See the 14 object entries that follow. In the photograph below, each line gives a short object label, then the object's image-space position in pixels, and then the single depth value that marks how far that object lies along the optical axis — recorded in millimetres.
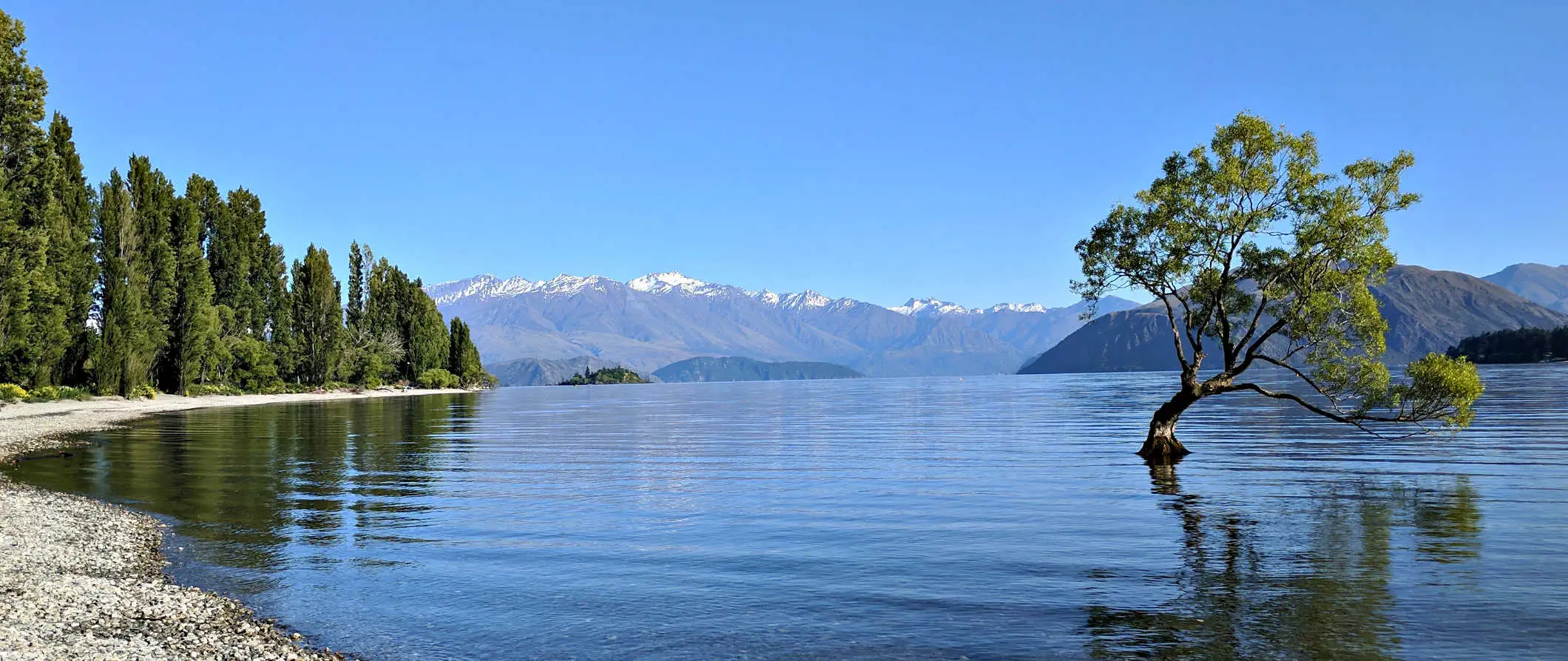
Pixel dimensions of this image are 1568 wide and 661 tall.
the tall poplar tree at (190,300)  104938
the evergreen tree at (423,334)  178125
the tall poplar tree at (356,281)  166000
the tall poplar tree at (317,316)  143625
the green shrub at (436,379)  181375
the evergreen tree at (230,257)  117438
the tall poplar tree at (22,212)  62094
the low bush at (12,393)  78688
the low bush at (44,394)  83188
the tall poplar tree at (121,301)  92125
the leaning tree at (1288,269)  35906
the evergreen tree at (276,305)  131625
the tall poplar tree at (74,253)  82125
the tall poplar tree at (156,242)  99250
